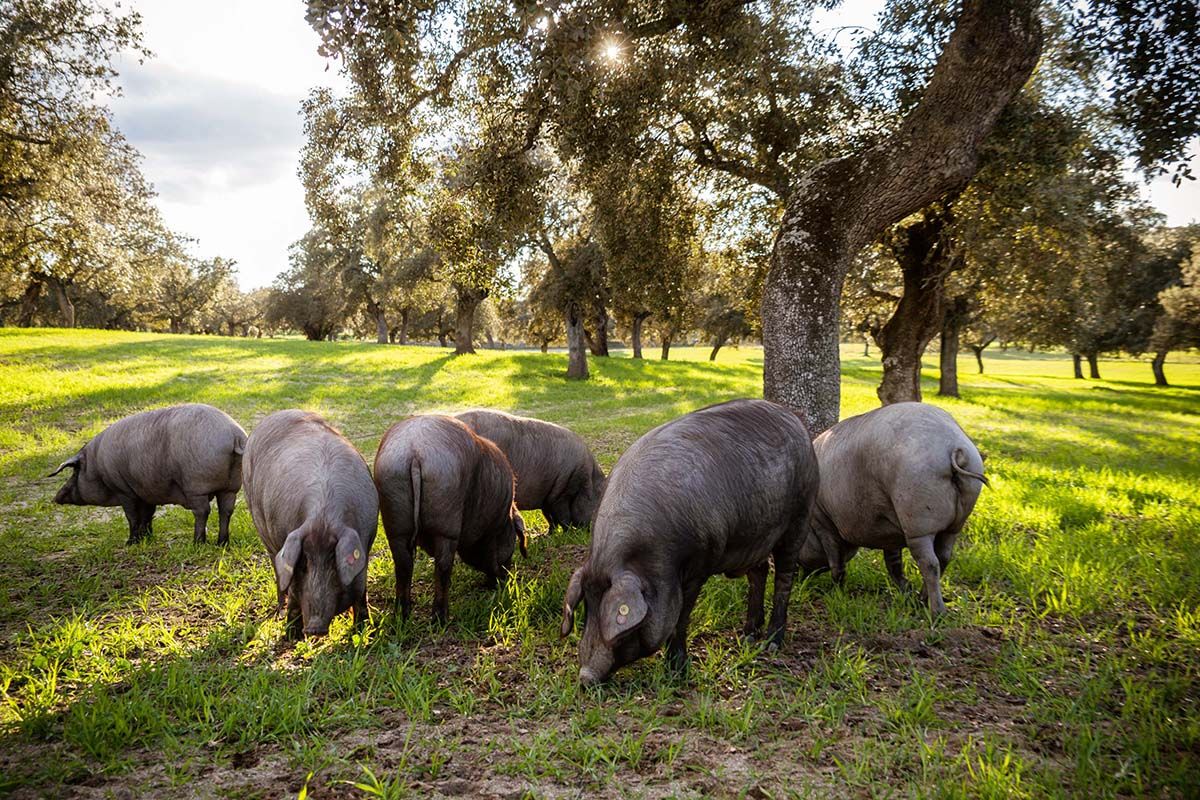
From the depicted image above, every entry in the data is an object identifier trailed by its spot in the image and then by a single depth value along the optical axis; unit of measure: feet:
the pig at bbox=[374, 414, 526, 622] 15.15
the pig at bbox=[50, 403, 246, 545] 22.45
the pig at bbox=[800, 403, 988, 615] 15.14
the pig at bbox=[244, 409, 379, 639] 13.51
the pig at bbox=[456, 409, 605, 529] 23.84
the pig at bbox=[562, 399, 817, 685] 11.56
